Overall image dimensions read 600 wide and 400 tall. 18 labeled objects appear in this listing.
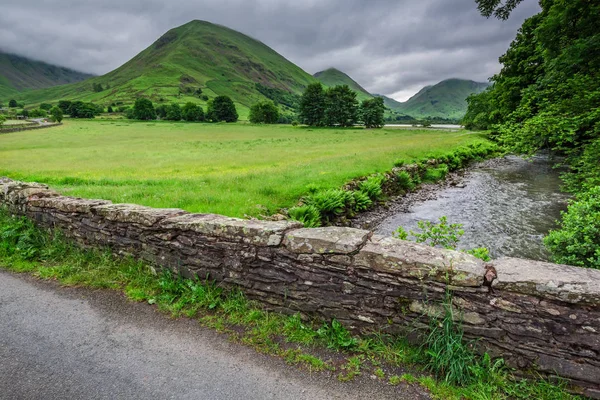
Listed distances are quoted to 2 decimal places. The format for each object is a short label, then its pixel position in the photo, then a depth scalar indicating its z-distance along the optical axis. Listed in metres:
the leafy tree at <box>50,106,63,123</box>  100.75
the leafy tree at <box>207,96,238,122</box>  116.44
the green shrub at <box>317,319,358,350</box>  4.39
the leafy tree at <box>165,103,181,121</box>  119.94
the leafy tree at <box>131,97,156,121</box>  117.75
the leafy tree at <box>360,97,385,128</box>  93.56
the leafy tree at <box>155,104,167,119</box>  131.50
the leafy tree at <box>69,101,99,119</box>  130.50
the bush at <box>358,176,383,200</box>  14.97
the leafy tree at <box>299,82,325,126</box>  93.38
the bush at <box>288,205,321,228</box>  10.87
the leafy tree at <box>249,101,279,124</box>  110.77
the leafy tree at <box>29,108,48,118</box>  137.00
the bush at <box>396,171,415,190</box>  17.89
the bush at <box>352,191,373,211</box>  13.84
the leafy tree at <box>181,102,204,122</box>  117.84
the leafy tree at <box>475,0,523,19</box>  11.40
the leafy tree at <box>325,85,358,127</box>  91.12
